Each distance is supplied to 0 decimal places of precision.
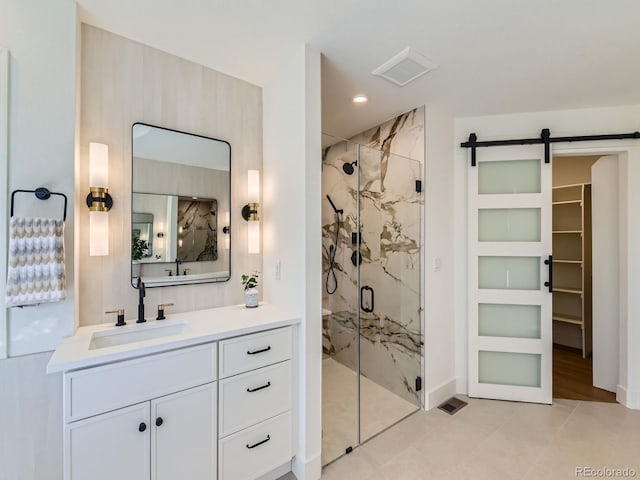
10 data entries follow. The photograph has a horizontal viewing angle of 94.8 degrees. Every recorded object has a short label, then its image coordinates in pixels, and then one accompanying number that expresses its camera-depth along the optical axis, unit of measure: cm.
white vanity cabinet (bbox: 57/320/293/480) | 121
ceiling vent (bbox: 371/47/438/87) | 187
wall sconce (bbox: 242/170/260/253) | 217
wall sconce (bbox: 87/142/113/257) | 159
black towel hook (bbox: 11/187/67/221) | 140
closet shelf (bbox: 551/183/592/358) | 370
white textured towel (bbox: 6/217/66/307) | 133
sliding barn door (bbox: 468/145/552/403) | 268
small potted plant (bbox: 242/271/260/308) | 205
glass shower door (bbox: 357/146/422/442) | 261
